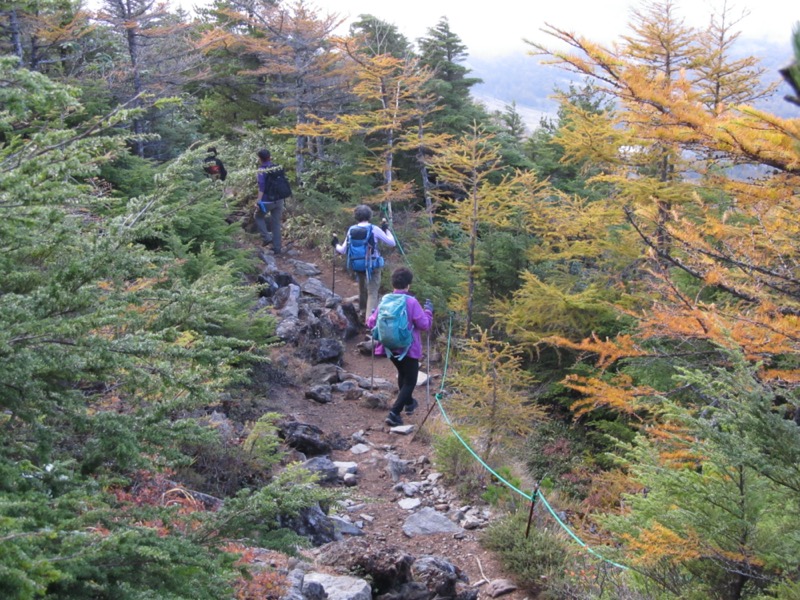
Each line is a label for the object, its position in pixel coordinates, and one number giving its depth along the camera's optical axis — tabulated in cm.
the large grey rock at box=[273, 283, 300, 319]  1166
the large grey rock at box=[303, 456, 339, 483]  693
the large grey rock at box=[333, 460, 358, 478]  743
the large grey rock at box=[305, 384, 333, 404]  936
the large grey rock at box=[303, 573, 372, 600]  457
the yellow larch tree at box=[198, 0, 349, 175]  1853
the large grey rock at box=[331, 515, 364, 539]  622
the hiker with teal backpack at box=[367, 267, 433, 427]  804
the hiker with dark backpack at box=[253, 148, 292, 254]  1379
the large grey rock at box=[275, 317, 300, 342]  1075
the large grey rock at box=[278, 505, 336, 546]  562
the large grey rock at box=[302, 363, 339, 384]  1002
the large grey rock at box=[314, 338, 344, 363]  1062
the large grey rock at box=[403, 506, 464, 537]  654
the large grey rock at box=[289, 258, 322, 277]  1506
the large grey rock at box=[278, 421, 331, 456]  768
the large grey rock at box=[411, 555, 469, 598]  514
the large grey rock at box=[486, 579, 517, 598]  564
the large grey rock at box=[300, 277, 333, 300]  1342
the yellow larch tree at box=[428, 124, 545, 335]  1132
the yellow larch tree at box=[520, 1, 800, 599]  371
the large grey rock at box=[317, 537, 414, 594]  503
